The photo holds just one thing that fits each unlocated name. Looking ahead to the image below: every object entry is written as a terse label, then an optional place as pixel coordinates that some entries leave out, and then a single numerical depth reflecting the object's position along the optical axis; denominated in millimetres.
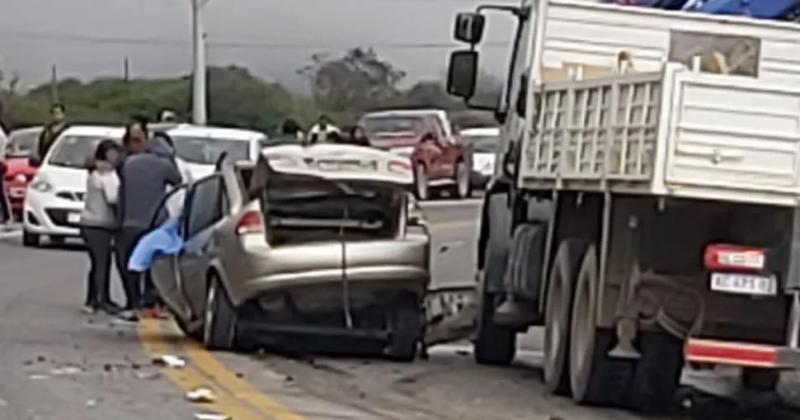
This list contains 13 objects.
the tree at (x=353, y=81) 86250
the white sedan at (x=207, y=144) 28828
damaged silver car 16000
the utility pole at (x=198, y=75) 50531
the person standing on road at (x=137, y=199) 20344
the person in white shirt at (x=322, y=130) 29659
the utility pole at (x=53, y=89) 90462
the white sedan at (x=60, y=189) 29703
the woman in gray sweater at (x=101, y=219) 20609
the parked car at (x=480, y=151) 48147
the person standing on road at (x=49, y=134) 34625
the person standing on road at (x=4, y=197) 34375
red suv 46406
